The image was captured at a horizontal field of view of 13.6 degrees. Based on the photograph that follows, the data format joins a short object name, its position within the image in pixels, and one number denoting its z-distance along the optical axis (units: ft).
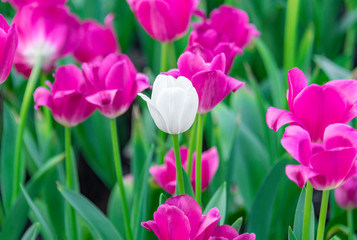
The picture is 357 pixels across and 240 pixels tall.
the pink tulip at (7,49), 4.03
